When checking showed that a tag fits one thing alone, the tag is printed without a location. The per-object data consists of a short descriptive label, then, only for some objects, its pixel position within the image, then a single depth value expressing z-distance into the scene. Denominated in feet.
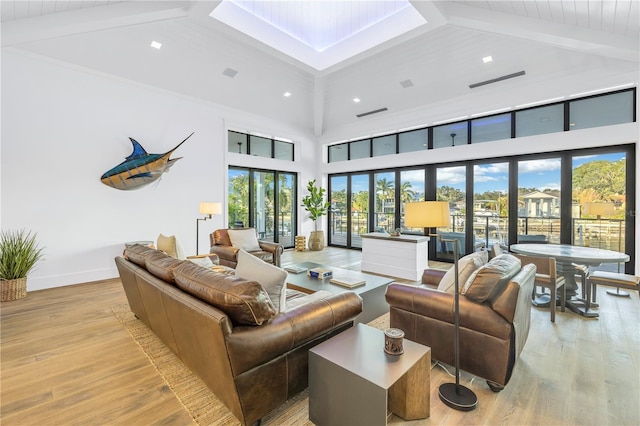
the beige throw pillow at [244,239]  16.67
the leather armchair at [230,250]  15.35
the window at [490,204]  19.10
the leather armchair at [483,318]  6.29
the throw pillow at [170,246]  12.29
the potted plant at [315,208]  27.32
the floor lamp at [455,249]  6.09
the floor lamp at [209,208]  17.15
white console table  15.87
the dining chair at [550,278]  10.42
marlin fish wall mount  16.33
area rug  5.74
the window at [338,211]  28.45
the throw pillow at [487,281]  6.54
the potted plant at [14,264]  12.61
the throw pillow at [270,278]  6.05
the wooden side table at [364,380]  4.59
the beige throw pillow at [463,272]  7.45
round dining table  10.23
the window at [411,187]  22.91
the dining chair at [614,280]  10.71
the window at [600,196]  15.48
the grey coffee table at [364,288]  10.13
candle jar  5.32
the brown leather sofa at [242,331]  4.93
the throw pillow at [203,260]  11.35
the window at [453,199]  20.76
